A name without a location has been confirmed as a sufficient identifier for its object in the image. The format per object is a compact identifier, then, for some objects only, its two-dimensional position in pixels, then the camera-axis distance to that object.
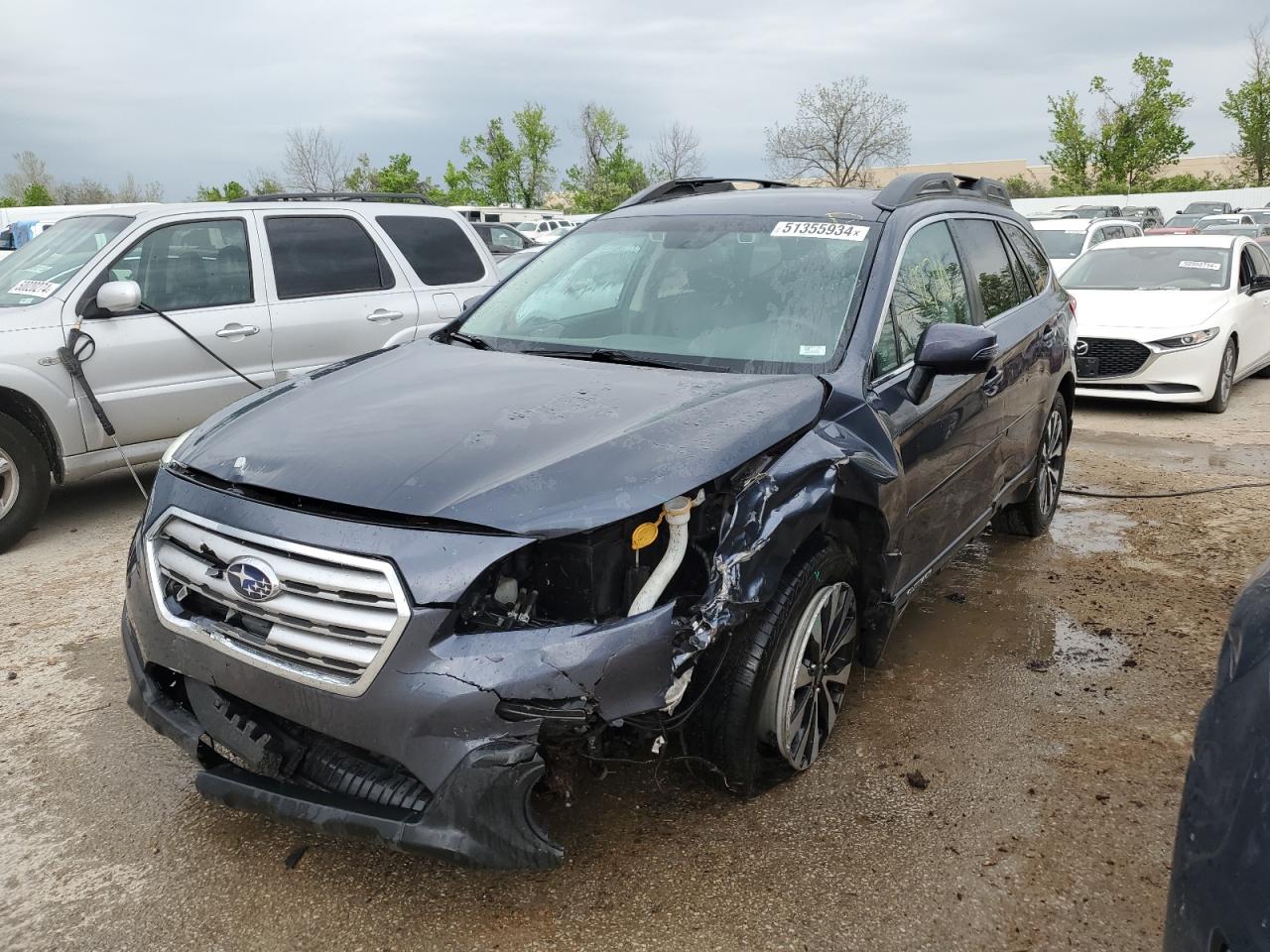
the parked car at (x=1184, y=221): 28.17
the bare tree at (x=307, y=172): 54.91
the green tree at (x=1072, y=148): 43.97
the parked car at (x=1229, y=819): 1.47
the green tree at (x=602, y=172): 56.56
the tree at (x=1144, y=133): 41.81
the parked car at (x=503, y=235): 19.77
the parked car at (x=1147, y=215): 28.53
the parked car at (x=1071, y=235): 14.25
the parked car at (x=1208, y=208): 35.03
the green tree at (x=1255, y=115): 44.78
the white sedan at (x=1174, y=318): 9.00
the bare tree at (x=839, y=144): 51.44
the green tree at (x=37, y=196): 53.61
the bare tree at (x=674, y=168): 60.81
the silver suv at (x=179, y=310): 5.31
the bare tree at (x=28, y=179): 63.31
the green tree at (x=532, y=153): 56.53
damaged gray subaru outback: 2.25
